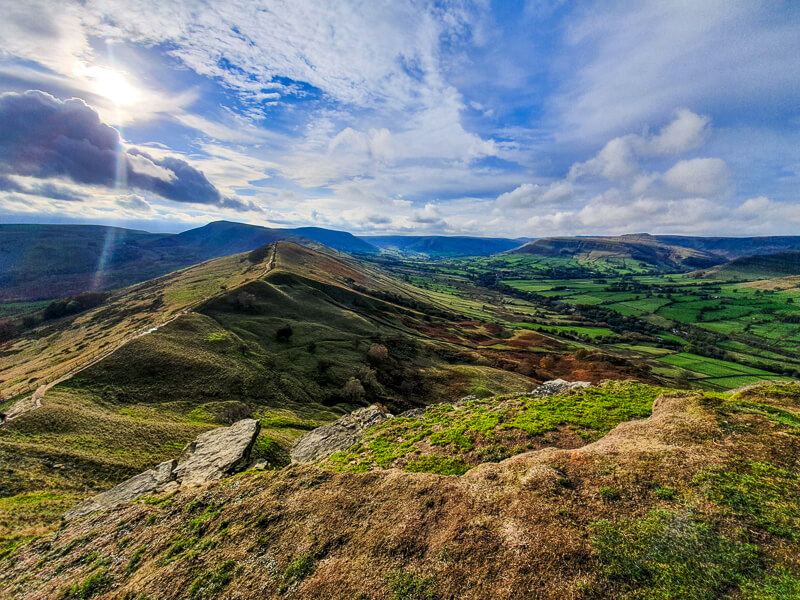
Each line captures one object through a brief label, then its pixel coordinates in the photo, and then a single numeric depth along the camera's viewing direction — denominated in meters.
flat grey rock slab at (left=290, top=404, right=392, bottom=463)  28.36
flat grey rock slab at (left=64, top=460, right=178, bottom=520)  20.86
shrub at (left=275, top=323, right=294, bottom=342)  65.44
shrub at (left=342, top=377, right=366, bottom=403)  52.37
